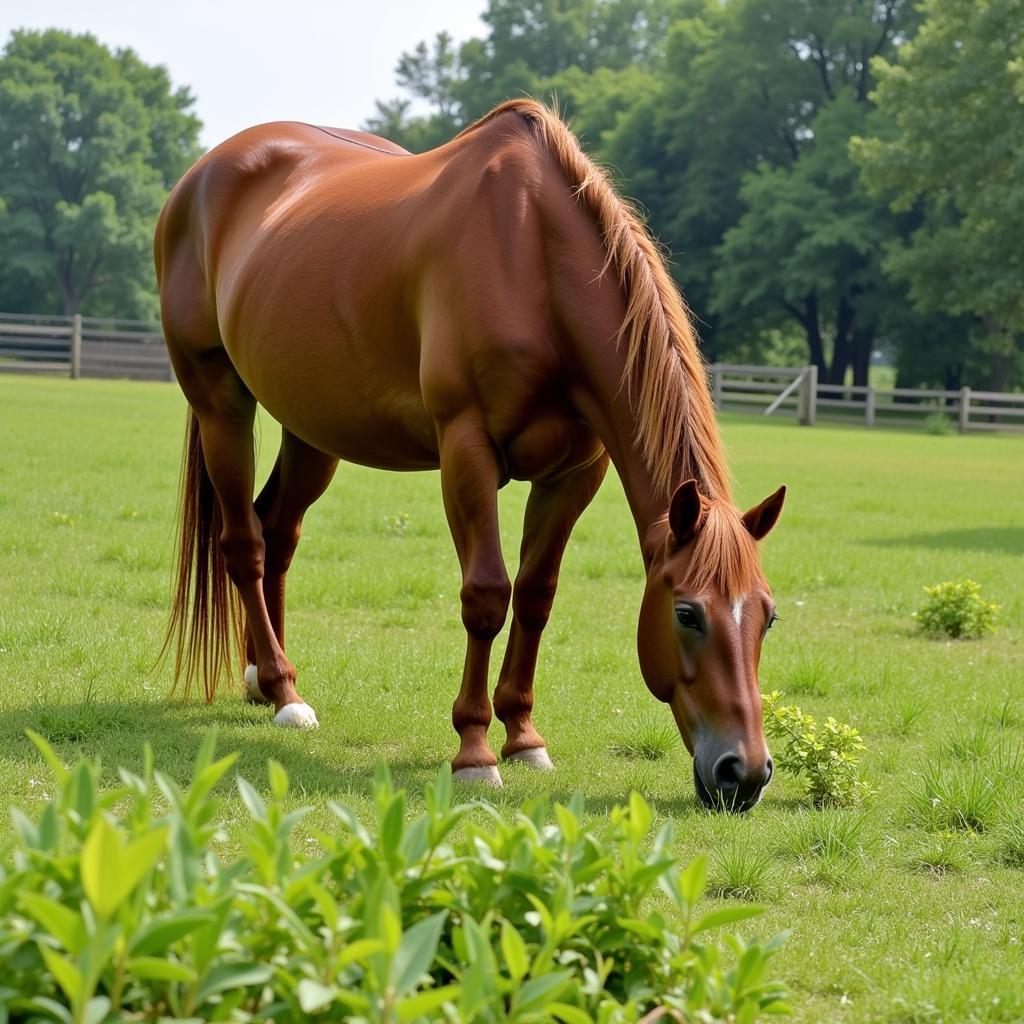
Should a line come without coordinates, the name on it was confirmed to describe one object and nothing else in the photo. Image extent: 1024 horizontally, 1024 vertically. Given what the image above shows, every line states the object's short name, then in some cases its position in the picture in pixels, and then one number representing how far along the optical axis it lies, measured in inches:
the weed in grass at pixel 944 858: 305.9
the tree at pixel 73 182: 4623.5
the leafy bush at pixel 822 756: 354.3
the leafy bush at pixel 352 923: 121.3
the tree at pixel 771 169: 3442.4
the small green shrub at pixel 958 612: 609.9
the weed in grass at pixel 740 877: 281.6
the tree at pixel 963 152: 2578.7
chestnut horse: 315.9
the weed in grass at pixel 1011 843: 310.2
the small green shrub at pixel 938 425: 2637.8
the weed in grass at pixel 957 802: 334.6
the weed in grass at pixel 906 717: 436.1
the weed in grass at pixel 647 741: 396.8
